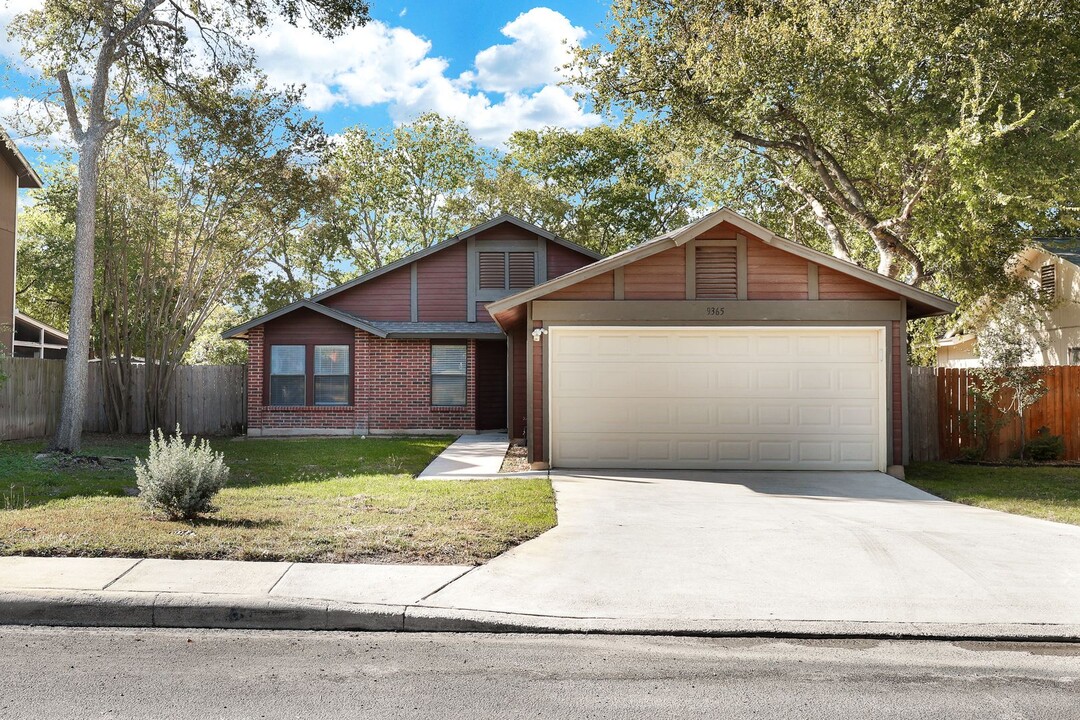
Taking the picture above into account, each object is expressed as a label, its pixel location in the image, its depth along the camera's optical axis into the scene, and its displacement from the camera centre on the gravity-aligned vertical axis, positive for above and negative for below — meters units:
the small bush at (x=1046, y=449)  14.99 -1.17
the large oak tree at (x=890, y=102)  15.02 +6.03
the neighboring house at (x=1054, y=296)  20.92 +2.28
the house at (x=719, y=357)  12.47 +0.43
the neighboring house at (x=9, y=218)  19.12 +3.93
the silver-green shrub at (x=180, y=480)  7.73 -0.92
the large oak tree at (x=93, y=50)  14.50 +6.27
